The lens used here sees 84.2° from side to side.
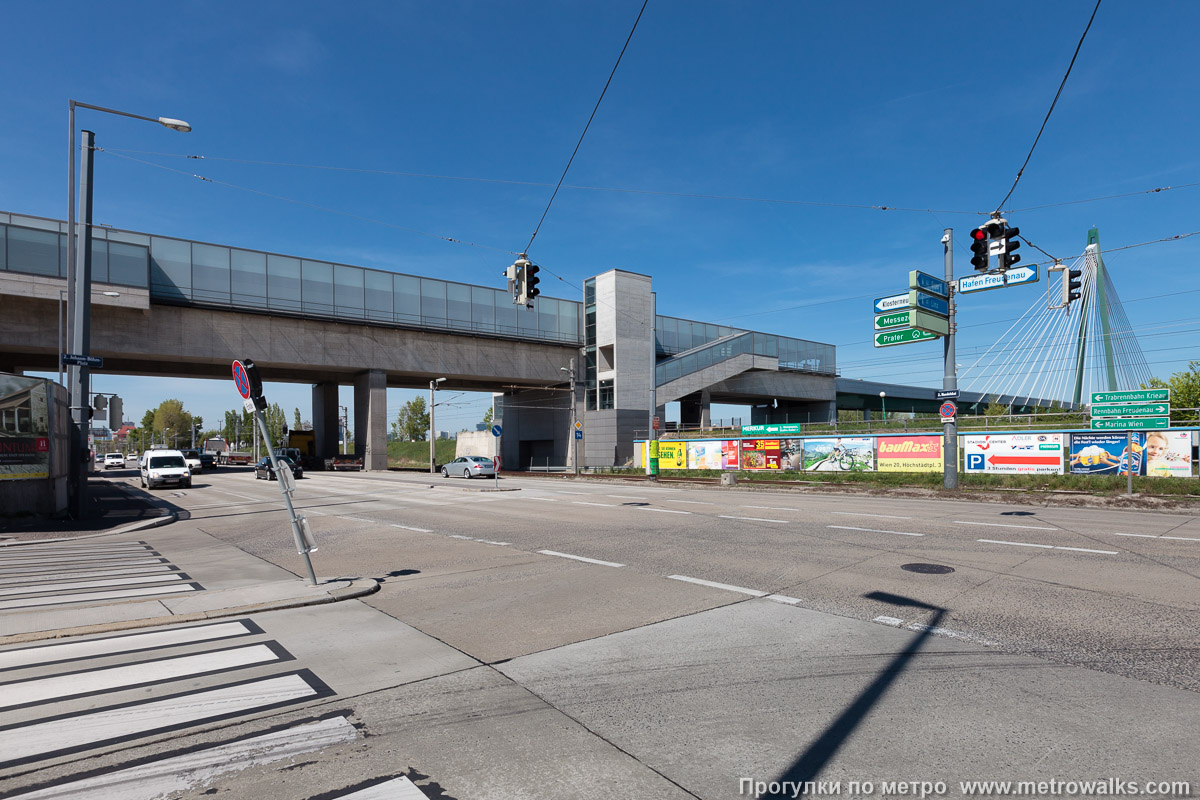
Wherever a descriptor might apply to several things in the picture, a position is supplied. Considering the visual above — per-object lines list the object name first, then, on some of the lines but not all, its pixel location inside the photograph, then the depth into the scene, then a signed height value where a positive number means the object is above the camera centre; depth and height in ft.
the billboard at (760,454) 118.52 -4.69
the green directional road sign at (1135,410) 65.62 +1.39
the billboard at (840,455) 105.29 -4.60
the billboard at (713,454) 125.49 -5.07
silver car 137.39 -7.58
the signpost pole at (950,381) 76.13 +5.19
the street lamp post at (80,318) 55.83 +10.27
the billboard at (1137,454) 75.31 -3.48
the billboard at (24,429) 49.21 +0.46
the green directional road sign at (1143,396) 65.41 +2.77
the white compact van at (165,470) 111.55 -6.15
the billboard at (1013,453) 84.58 -3.74
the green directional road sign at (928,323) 71.41 +11.42
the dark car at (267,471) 134.93 -7.96
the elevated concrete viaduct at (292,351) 128.98 +19.03
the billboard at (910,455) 96.89 -4.25
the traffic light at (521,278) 57.67 +13.22
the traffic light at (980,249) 54.85 +14.69
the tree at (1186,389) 181.68 +9.74
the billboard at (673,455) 135.33 -5.47
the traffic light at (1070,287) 61.05 +12.73
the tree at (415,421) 372.17 +5.90
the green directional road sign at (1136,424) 65.26 +0.00
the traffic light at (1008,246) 53.62 +14.59
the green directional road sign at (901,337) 74.59 +10.13
